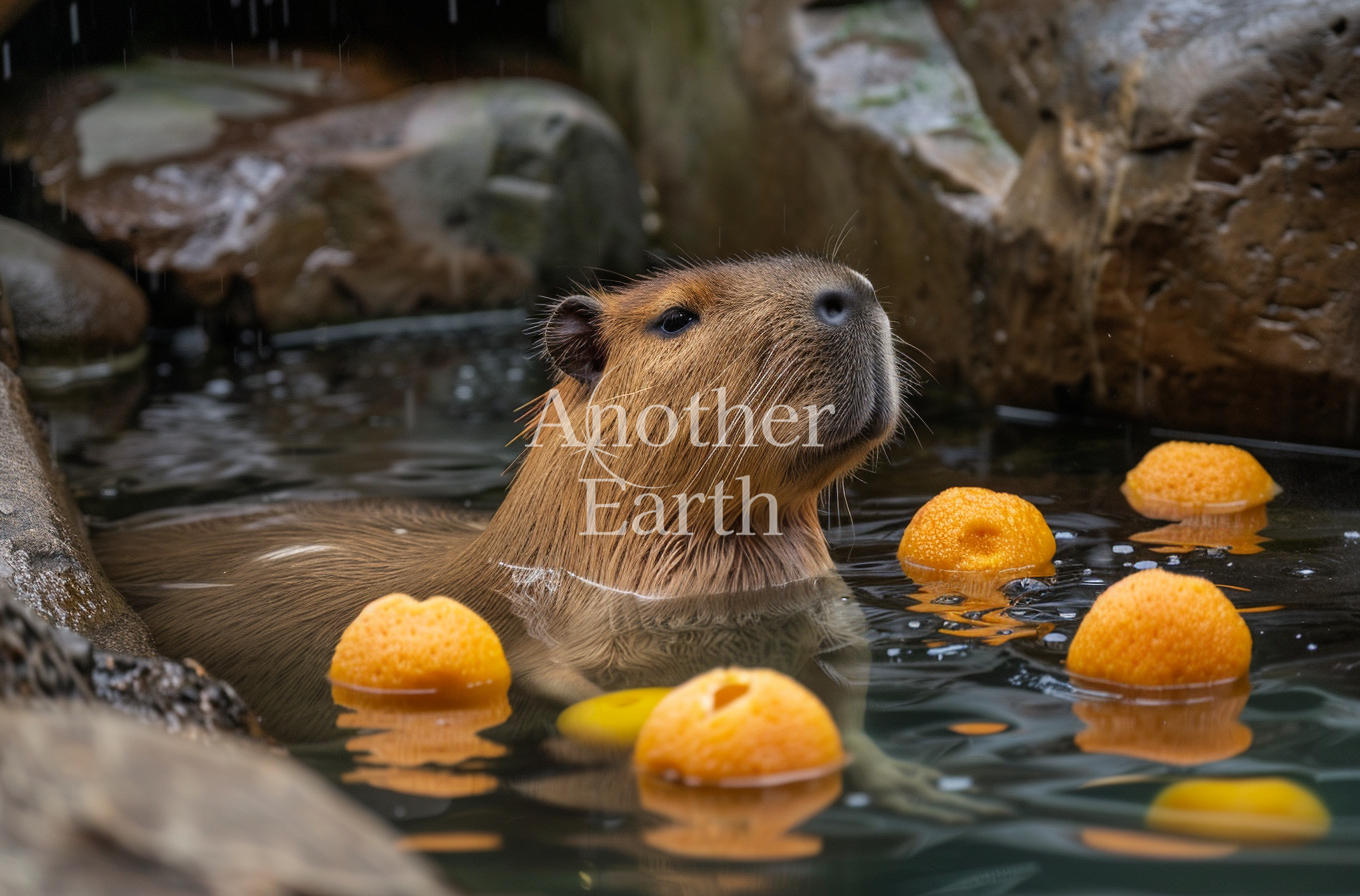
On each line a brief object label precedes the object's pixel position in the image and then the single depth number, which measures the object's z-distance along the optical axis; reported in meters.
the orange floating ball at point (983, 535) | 6.84
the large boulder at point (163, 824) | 2.54
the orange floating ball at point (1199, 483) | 8.14
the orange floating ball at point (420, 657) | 5.27
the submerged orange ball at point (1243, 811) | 3.81
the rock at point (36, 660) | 3.72
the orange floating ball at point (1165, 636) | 4.98
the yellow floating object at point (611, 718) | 4.81
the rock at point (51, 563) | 5.97
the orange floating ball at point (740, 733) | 4.19
